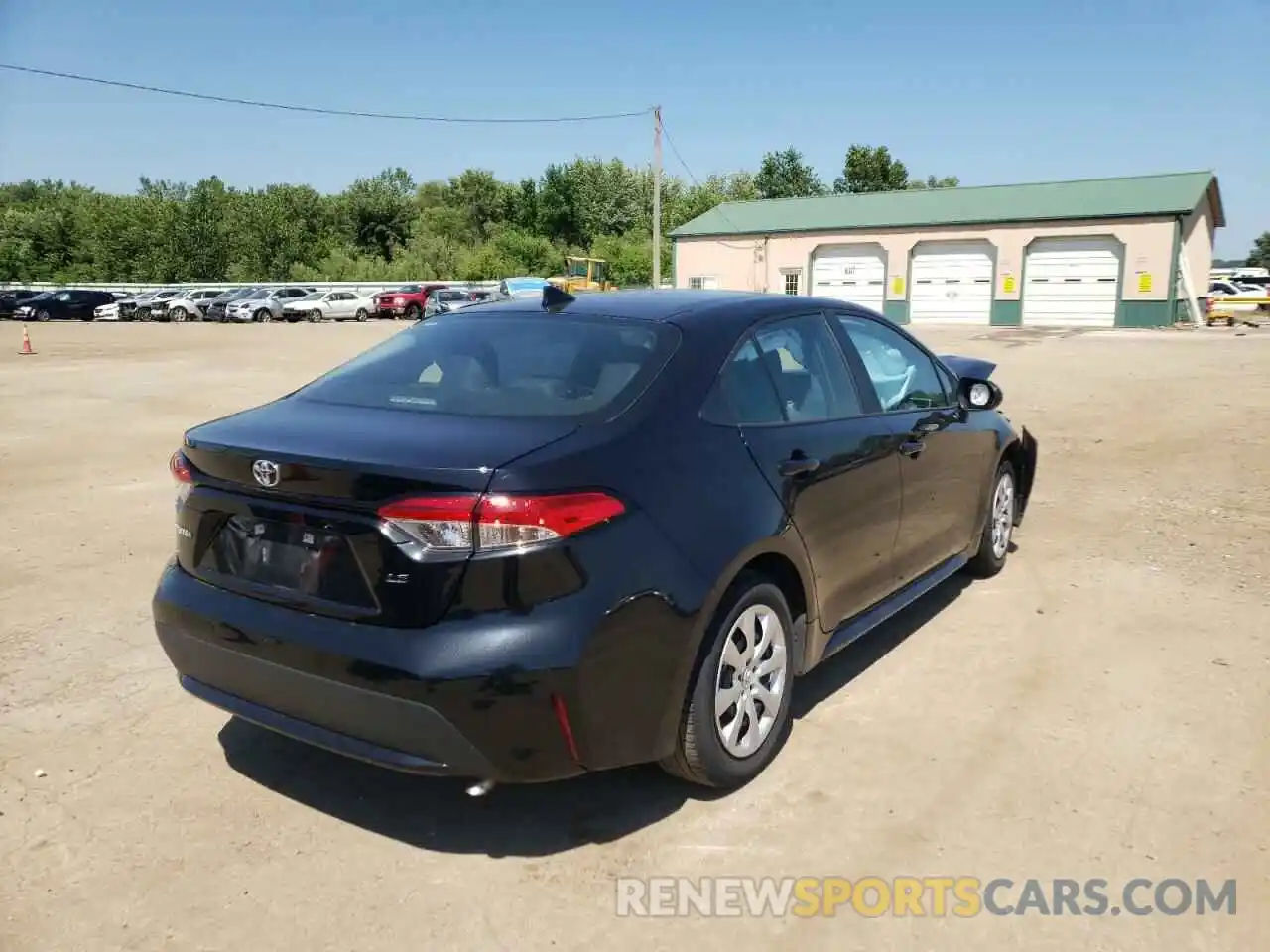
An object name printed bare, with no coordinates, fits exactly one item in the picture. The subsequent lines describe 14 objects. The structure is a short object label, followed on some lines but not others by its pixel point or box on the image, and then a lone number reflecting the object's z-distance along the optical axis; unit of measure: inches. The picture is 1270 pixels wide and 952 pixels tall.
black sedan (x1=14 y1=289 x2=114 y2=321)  1883.6
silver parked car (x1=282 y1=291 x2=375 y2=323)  1847.9
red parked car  1825.8
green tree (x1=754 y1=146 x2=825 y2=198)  3292.3
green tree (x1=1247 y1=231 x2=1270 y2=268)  3944.4
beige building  1419.8
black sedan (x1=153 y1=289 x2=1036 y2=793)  110.1
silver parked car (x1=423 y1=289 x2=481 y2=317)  1594.5
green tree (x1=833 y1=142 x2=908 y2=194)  3127.5
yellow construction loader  2095.2
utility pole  1489.8
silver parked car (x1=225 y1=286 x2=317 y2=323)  1836.9
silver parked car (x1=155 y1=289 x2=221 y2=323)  1927.8
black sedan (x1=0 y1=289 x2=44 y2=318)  1940.2
